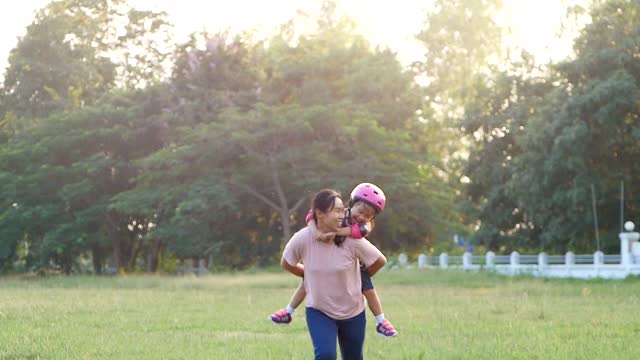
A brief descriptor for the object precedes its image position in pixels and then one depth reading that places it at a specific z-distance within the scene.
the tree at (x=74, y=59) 50.47
